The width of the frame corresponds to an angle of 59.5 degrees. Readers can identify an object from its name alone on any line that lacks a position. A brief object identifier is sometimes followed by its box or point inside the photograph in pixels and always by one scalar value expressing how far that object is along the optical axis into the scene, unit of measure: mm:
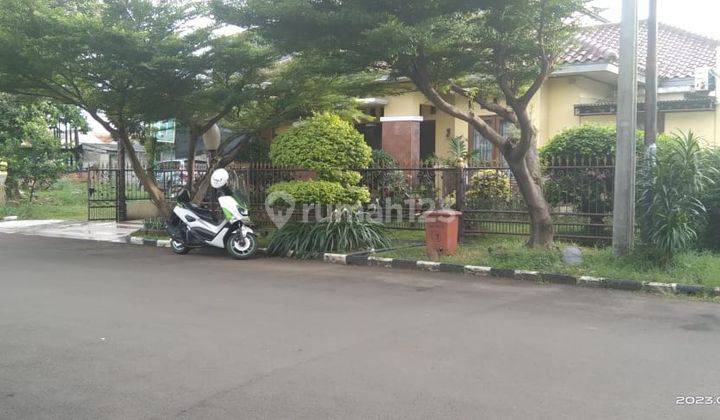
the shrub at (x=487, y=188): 12841
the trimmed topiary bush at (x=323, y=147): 12242
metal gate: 18766
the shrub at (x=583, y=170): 11312
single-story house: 14594
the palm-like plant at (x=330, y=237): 11812
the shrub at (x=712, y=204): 9805
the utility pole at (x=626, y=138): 9375
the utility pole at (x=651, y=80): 10016
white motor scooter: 11797
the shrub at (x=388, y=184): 14469
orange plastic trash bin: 10680
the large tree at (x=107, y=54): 11703
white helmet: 12203
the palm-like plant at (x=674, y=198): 8617
